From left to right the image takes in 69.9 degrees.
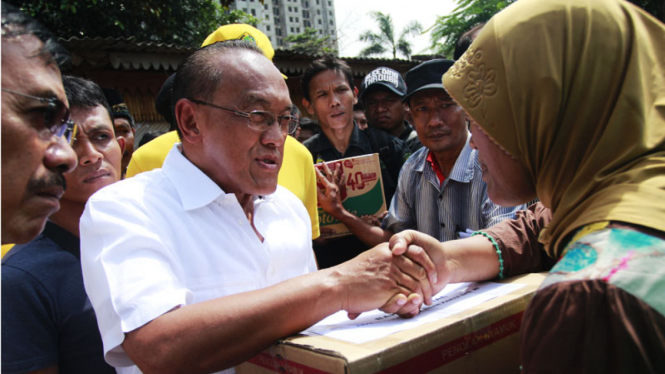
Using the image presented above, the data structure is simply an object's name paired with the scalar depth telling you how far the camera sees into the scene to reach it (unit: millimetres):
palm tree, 40969
